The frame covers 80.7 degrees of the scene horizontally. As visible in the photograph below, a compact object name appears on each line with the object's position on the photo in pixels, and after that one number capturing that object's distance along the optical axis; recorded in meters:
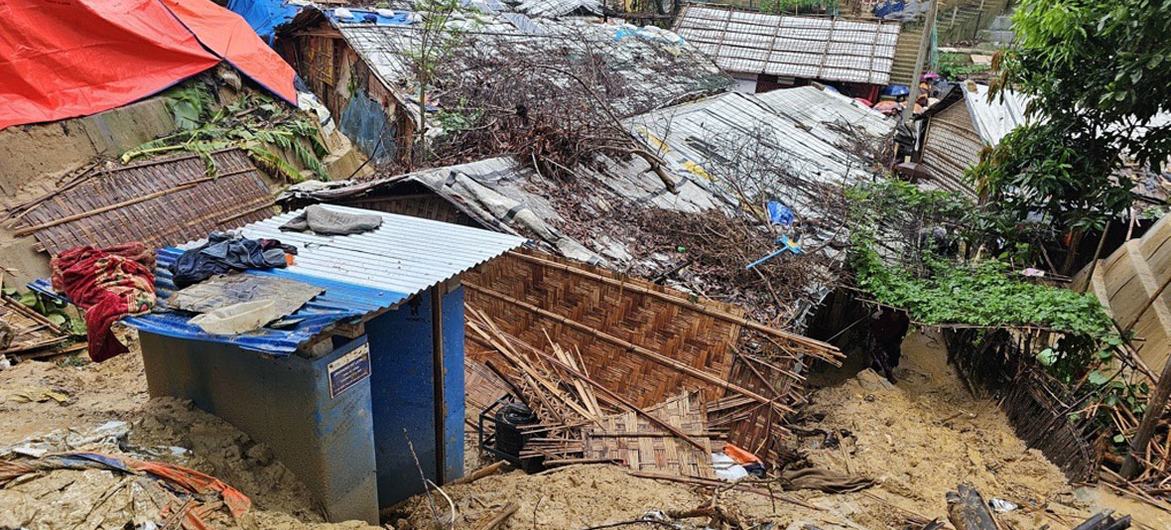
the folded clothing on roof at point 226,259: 4.68
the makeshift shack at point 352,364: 4.32
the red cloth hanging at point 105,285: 4.18
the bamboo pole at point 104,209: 8.99
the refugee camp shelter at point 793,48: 24.55
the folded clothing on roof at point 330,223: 5.84
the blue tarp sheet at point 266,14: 17.31
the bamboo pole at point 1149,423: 6.37
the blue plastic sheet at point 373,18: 15.01
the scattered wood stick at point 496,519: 4.84
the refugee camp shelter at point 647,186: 8.59
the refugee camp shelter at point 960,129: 15.28
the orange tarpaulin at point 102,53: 10.24
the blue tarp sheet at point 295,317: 3.81
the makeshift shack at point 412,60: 13.52
